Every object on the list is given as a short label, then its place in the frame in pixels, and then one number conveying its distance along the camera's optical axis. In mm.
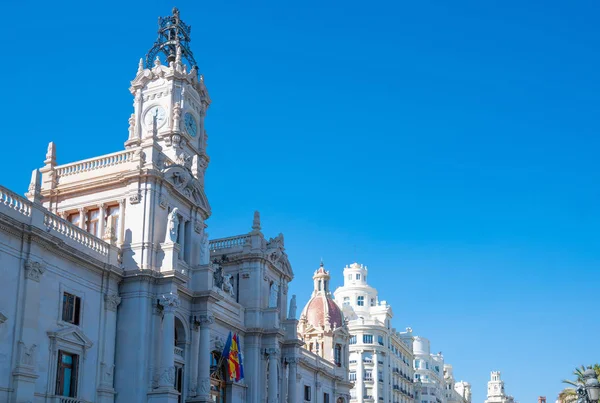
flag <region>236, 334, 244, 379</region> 55722
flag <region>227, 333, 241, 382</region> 54406
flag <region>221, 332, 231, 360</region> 53875
